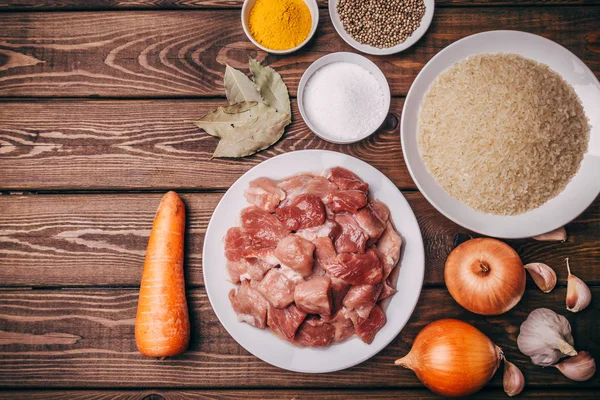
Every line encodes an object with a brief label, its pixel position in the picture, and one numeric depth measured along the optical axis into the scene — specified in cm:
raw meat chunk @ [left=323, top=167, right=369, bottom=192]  64
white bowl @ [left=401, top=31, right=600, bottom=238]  65
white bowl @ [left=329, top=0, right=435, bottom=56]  69
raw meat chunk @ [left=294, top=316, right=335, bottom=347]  64
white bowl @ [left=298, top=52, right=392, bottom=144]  67
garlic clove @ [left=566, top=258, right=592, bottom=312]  67
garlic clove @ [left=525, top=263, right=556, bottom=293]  67
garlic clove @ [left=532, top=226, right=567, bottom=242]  68
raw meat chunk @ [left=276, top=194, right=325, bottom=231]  64
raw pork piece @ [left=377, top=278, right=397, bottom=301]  64
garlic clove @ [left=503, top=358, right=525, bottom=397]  67
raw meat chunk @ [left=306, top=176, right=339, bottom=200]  65
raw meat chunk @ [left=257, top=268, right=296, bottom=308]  64
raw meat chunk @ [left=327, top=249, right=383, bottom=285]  63
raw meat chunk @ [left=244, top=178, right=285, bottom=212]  65
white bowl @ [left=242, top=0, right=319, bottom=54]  68
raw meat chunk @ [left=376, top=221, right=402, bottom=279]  64
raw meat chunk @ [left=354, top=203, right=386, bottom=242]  64
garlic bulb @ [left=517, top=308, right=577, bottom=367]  66
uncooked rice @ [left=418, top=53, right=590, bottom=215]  63
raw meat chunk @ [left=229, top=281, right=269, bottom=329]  64
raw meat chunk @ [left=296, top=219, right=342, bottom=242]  64
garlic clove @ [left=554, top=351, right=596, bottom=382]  66
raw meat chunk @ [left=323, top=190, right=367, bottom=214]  64
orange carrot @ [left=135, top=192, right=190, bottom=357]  66
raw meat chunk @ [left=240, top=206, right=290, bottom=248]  65
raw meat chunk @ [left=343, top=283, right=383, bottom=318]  63
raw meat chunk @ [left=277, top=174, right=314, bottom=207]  66
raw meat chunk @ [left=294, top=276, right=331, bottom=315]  62
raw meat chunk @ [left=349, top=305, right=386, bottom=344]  63
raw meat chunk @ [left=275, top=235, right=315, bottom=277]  63
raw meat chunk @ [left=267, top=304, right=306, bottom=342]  64
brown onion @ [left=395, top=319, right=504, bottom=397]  64
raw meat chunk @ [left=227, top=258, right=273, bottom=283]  65
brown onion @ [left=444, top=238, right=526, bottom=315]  64
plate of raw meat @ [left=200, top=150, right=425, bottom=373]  63
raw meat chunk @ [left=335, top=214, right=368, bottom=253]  64
